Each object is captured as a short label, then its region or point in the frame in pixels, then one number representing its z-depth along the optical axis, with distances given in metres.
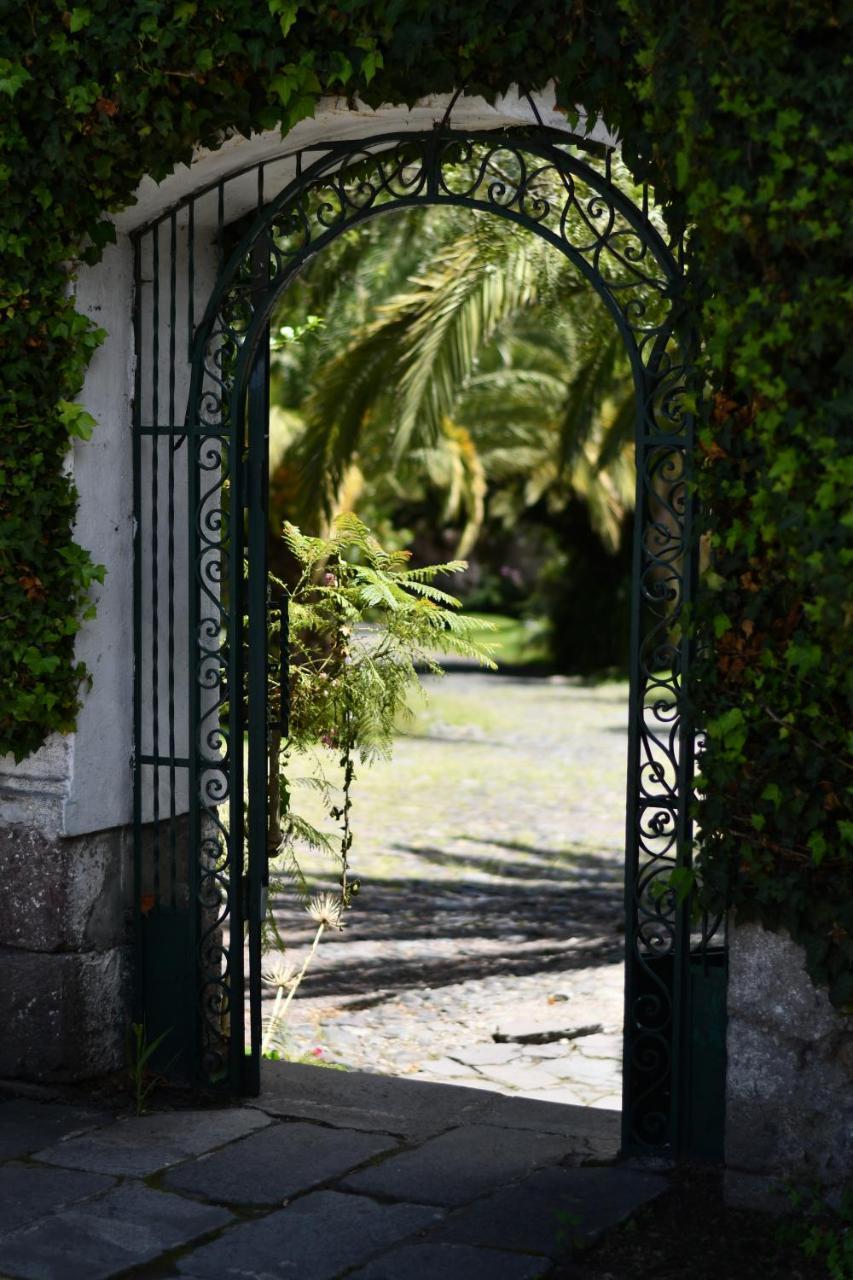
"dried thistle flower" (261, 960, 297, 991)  11.53
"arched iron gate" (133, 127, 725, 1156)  8.08
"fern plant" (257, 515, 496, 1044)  10.88
